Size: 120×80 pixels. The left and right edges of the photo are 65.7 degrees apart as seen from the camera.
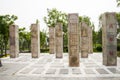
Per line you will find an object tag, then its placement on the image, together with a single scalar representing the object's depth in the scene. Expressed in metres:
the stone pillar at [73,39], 7.45
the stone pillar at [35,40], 10.74
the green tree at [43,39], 19.23
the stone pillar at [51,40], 13.40
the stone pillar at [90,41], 13.05
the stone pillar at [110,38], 7.43
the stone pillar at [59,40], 10.31
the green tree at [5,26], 12.54
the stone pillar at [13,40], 11.19
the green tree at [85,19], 20.44
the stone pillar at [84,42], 10.77
